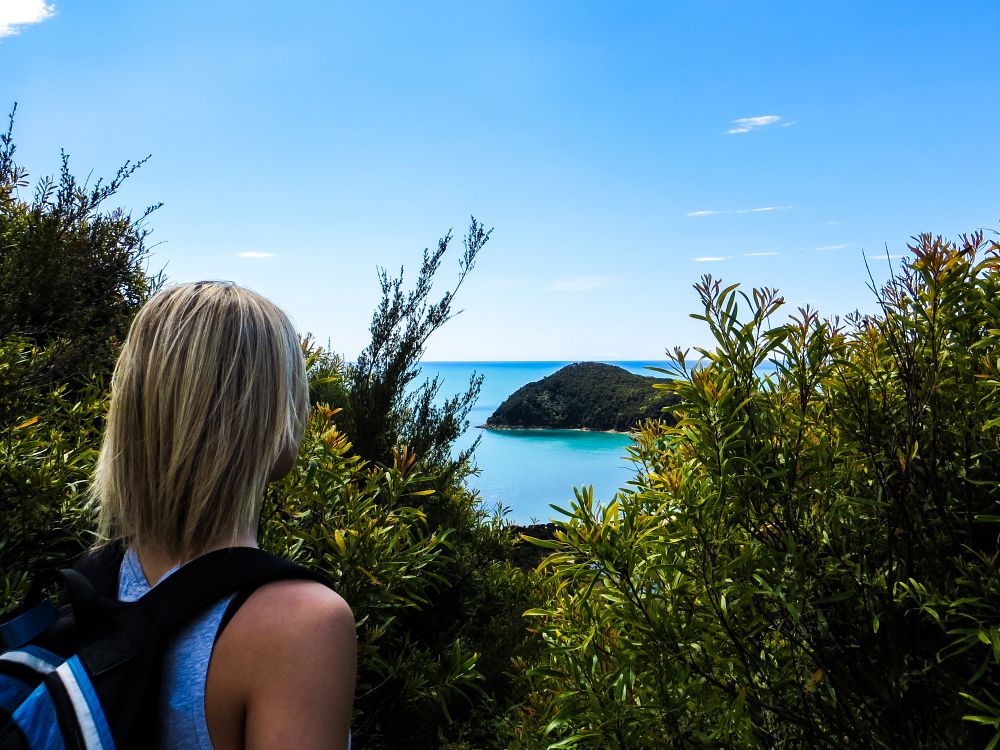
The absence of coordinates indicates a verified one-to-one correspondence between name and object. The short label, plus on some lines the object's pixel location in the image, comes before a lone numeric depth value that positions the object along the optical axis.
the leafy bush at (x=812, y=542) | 1.96
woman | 0.94
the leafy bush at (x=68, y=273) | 3.98
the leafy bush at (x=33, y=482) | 2.87
